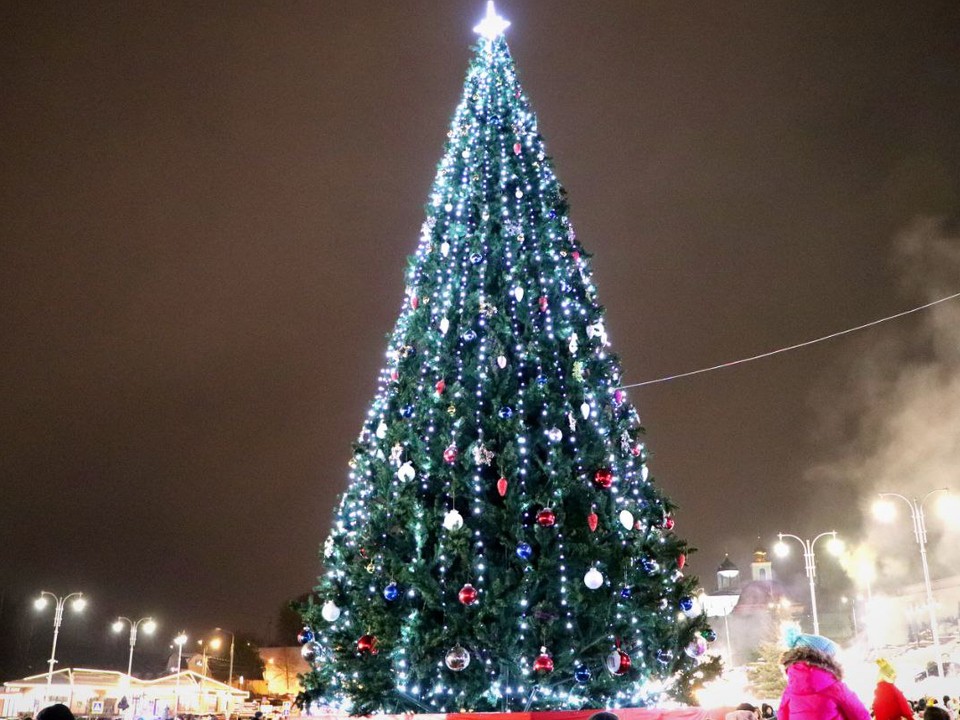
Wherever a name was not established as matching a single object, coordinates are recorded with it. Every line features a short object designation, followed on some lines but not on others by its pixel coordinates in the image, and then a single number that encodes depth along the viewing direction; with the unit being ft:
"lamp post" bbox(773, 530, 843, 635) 104.88
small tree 145.48
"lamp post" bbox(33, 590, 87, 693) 111.86
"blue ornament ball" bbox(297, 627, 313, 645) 41.39
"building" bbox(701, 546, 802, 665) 385.91
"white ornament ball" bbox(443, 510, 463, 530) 36.70
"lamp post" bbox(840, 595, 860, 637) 327.26
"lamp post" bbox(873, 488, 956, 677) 93.30
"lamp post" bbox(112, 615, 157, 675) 136.24
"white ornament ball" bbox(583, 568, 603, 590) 35.88
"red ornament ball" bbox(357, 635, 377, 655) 37.14
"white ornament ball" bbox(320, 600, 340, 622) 38.73
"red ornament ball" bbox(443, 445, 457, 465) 38.27
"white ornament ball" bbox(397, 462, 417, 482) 39.22
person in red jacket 25.26
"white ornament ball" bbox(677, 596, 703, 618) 40.57
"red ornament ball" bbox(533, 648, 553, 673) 34.88
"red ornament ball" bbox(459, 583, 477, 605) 35.45
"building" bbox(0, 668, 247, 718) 182.29
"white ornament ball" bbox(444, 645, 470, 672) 35.24
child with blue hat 17.38
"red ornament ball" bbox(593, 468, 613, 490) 38.45
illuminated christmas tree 36.24
